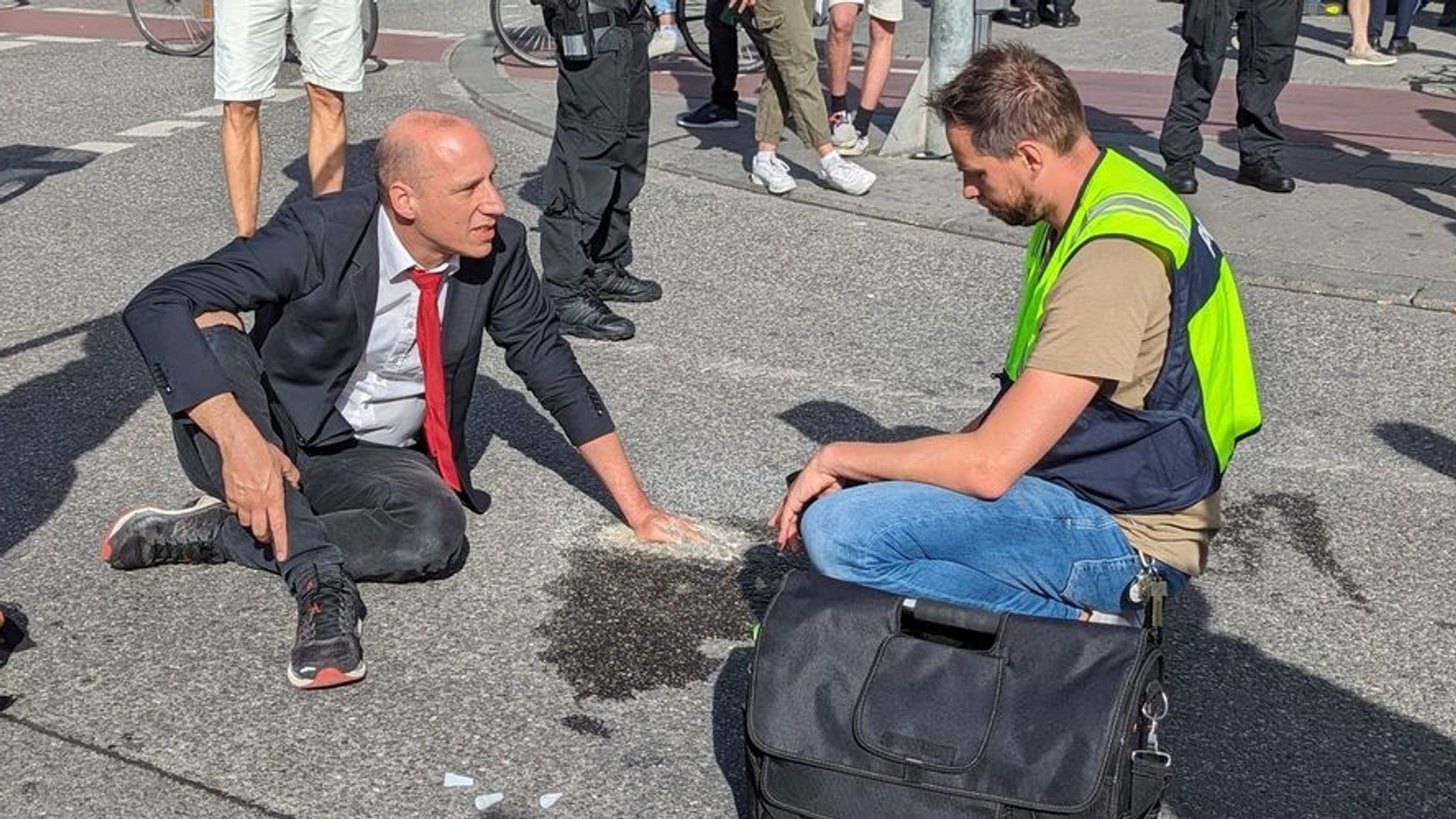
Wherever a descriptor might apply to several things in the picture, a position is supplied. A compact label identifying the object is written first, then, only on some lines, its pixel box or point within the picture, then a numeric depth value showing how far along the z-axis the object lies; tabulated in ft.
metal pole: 29.14
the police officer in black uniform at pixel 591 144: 20.70
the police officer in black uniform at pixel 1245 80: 26.14
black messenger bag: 8.99
